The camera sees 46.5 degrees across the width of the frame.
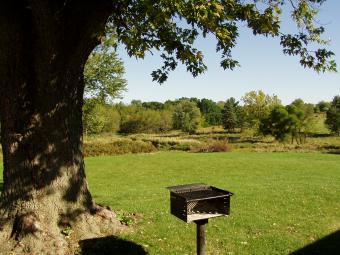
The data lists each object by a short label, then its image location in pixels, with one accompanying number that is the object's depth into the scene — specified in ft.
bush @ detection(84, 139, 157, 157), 138.21
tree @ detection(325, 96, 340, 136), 261.85
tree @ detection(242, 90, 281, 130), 285.64
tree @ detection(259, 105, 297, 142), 222.07
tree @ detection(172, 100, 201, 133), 382.42
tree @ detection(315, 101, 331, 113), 455.01
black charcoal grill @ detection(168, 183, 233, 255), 22.77
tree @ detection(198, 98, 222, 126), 571.36
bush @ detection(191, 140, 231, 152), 154.61
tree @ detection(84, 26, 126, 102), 110.89
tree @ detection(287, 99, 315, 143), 232.94
